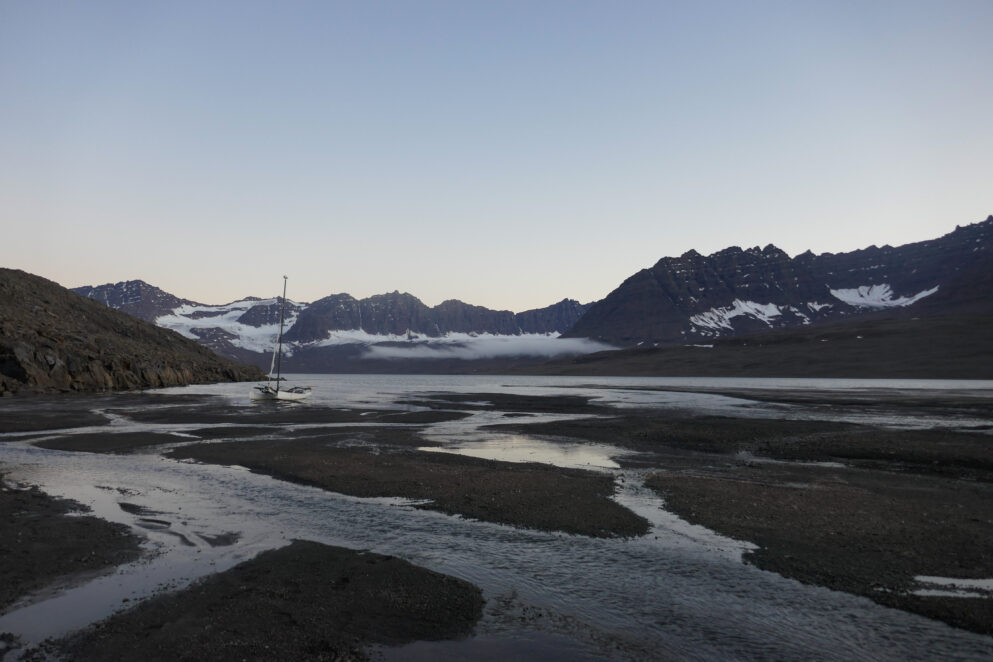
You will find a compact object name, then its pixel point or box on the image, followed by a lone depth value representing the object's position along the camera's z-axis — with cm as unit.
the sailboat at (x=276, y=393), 7762
